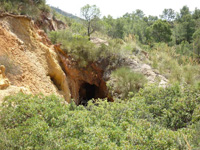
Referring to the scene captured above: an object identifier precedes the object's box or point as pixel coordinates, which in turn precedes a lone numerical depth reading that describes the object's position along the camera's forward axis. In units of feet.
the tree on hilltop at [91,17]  44.83
